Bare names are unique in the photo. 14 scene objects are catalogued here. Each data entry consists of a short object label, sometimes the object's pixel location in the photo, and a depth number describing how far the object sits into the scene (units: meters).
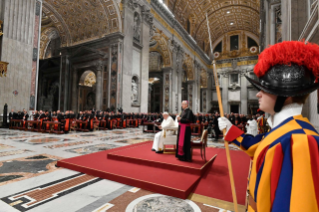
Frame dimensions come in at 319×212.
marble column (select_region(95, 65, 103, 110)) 15.45
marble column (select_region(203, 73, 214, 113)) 33.31
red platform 2.67
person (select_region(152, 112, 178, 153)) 4.85
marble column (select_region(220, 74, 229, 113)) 31.31
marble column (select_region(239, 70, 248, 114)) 30.05
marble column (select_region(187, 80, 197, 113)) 28.31
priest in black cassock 4.00
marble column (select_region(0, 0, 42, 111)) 9.02
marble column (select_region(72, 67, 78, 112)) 17.87
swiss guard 0.86
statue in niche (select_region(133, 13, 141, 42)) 14.90
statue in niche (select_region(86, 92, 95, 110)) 19.89
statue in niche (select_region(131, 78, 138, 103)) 14.84
